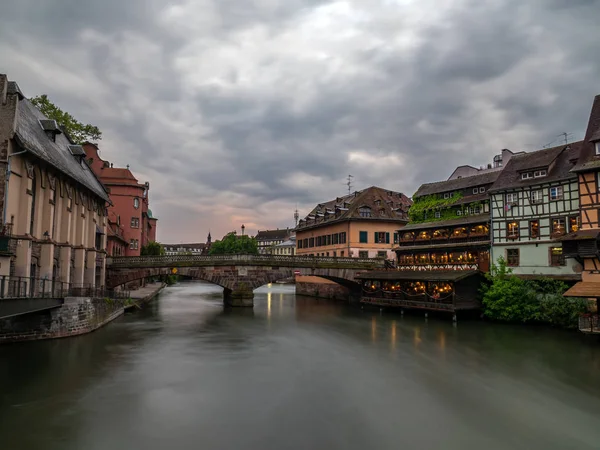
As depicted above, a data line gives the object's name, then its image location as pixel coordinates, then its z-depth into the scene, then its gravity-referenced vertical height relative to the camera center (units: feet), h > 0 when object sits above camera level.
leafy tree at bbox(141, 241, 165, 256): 212.62 +9.32
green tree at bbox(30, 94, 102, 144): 134.10 +50.53
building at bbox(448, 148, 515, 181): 193.40 +45.82
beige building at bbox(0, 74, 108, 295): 72.23 +13.53
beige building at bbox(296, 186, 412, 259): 185.37 +19.69
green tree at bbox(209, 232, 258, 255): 380.17 +21.21
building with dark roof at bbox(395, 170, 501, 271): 125.08 +12.91
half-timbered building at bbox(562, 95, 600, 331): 86.99 +9.92
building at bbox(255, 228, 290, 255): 581.20 +42.71
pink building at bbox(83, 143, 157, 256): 176.55 +29.83
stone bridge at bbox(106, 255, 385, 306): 143.54 -0.15
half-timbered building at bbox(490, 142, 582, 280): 104.68 +14.70
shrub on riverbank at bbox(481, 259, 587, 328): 98.22 -8.23
